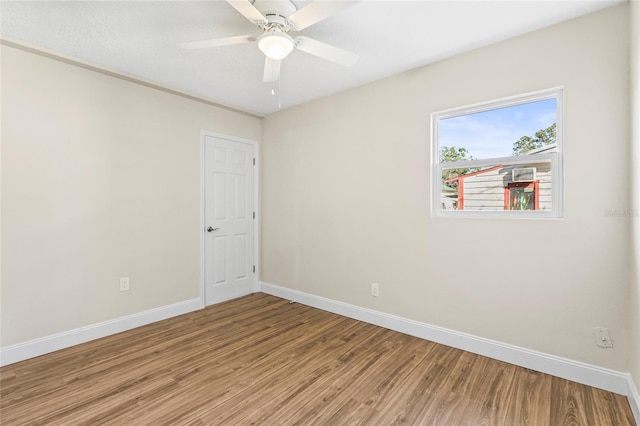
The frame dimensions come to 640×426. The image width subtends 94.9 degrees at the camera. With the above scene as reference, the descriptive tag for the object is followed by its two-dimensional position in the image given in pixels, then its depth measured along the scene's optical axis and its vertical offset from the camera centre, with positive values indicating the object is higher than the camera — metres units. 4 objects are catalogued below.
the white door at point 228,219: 3.73 -0.10
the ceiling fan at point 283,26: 1.60 +1.12
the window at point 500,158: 2.23 +0.45
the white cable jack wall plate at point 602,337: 1.98 -0.85
